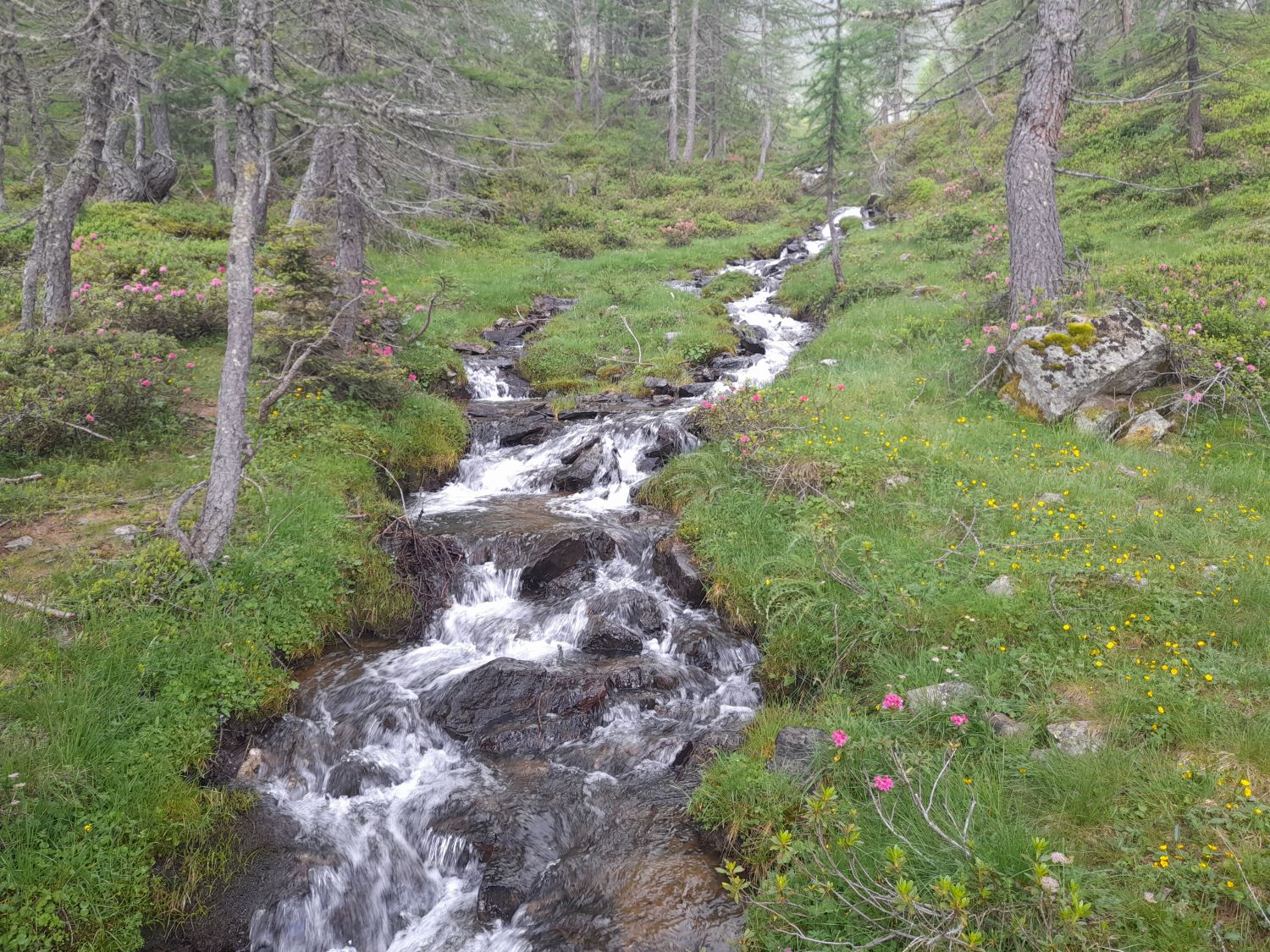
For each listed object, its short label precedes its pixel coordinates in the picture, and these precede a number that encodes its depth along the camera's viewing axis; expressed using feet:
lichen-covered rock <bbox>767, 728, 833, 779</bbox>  14.98
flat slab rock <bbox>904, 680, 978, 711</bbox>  15.39
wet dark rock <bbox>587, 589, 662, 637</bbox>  23.22
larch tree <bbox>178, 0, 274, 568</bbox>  17.37
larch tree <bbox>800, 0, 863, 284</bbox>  56.13
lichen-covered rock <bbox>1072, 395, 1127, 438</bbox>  27.09
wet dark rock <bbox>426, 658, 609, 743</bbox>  19.13
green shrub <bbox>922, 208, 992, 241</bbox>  64.69
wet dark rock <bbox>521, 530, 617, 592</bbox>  25.71
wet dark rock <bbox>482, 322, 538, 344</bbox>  52.11
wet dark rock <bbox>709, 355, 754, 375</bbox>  46.70
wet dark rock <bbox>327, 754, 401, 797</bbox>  17.08
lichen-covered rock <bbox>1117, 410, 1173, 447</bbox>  25.96
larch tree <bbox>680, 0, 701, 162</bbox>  119.31
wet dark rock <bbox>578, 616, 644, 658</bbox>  22.44
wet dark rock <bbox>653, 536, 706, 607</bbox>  24.03
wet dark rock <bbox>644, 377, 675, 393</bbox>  43.11
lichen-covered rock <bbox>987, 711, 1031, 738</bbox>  14.11
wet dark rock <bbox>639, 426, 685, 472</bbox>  34.37
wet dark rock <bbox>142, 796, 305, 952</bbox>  13.20
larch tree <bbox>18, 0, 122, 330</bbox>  27.19
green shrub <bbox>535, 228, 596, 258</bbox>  76.89
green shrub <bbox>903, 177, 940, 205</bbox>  85.76
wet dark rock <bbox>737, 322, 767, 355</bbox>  50.46
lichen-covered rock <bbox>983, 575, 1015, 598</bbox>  18.00
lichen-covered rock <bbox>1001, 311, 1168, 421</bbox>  27.61
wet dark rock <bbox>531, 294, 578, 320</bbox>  58.23
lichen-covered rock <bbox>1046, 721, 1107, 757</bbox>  13.29
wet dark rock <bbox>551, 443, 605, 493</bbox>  33.81
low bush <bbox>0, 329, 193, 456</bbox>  24.53
